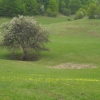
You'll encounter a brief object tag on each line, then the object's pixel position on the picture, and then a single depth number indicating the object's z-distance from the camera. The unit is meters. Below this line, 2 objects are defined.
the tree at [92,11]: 110.31
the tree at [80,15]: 127.77
